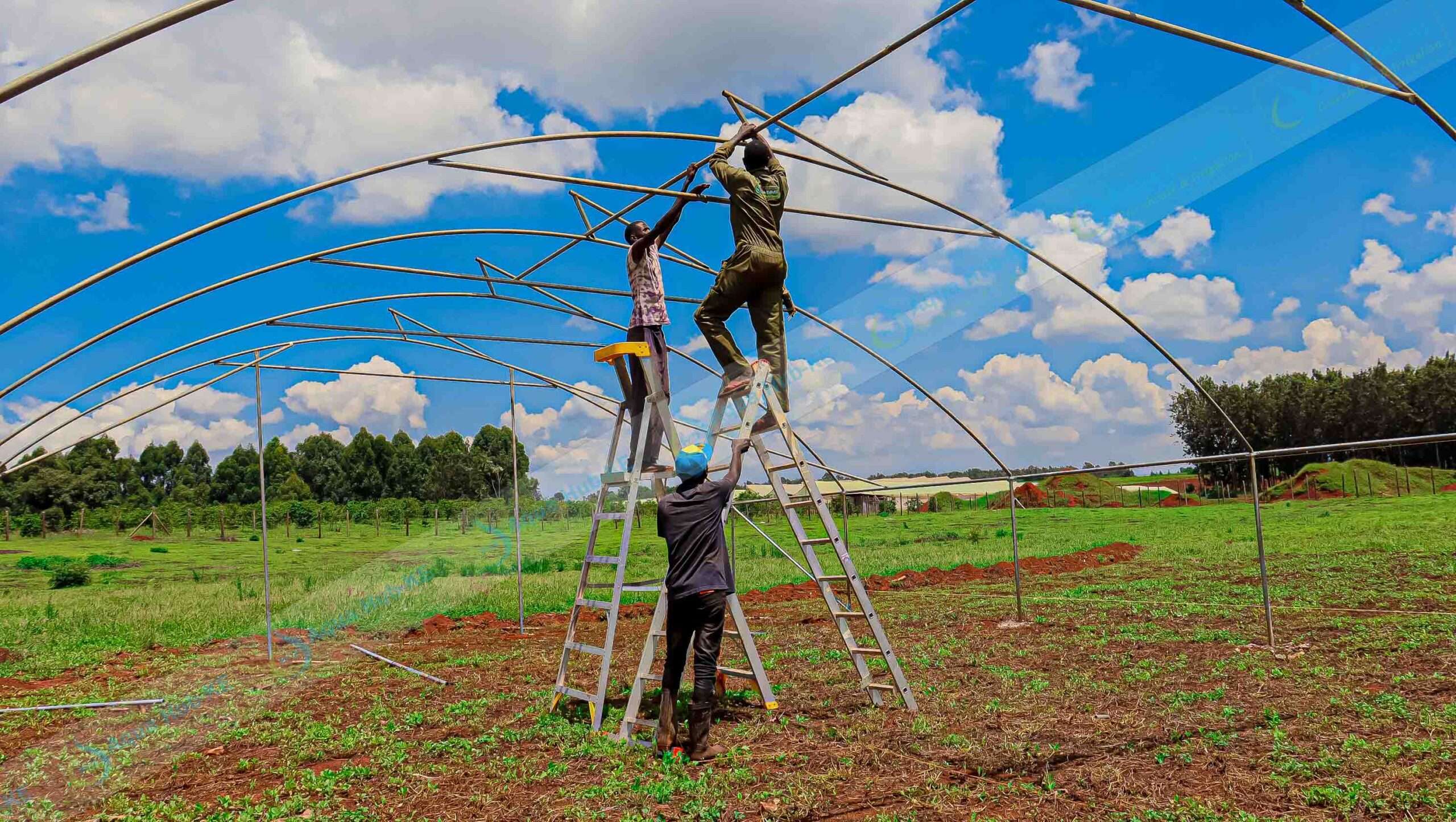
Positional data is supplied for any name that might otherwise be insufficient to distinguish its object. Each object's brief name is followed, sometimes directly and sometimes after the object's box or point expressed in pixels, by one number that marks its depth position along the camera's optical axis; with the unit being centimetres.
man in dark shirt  598
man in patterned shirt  728
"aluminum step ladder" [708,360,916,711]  693
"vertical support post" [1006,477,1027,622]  1105
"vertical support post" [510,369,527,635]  1309
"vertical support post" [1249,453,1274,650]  835
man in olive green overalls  695
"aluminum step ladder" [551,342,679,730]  675
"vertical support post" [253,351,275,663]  1087
